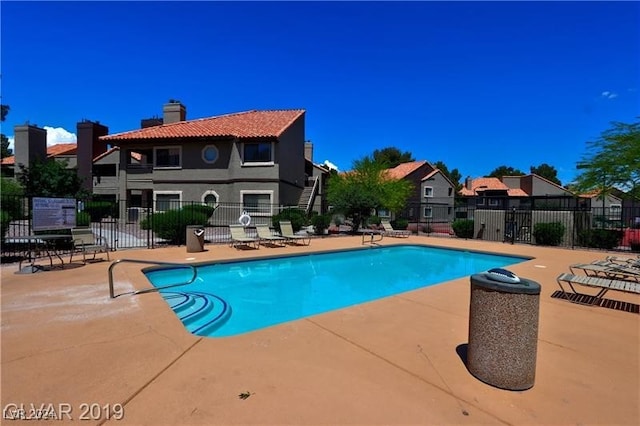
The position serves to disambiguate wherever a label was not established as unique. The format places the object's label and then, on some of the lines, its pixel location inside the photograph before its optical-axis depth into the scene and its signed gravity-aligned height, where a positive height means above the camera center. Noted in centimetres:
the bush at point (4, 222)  966 -52
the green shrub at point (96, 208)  2298 -17
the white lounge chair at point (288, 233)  1506 -116
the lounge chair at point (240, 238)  1331 -125
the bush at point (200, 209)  1514 -11
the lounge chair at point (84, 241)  897 -95
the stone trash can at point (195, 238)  1215 -114
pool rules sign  854 -21
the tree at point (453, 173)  6575 +728
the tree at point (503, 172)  7269 +851
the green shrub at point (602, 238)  1497 -122
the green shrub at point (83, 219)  1233 -50
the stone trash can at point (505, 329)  294 -106
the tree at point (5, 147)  5247 +943
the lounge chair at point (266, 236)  1418 -124
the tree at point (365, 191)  2072 +128
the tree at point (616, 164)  1514 +223
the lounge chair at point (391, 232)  1961 -136
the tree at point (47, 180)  2262 +174
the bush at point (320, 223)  2011 -89
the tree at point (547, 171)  7395 +877
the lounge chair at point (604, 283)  546 -123
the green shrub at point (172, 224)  1401 -73
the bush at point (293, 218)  1858 -59
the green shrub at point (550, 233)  1596 -106
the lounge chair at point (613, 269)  646 -117
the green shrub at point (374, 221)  2814 -103
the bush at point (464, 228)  1981 -108
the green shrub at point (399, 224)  2639 -118
